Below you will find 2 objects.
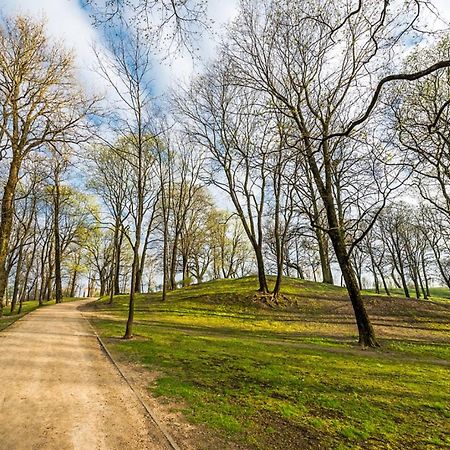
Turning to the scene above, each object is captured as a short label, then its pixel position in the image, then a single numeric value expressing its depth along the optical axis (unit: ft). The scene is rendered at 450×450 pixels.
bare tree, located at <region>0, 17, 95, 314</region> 40.63
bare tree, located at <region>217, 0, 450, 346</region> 36.42
